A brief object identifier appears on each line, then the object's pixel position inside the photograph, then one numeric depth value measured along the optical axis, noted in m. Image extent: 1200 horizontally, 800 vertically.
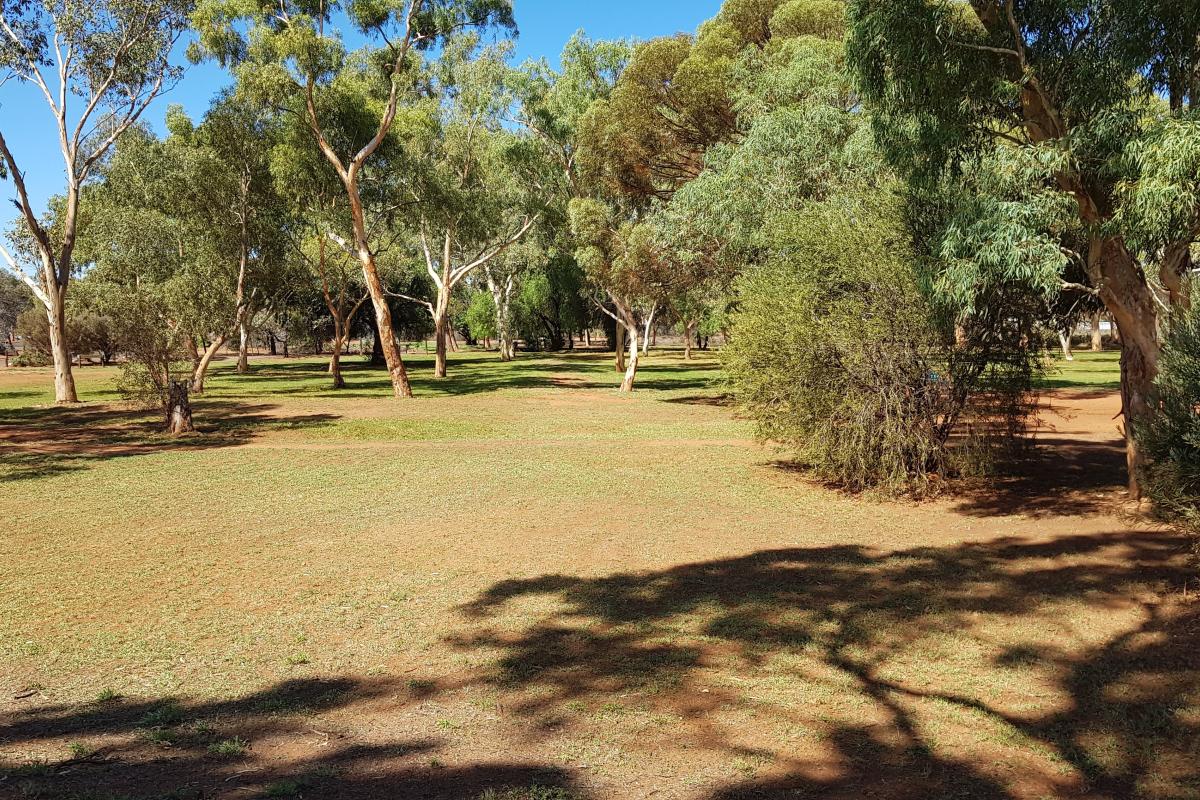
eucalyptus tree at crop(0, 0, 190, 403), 25.81
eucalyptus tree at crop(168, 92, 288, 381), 29.66
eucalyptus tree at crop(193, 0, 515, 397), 25.00
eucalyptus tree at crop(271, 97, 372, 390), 27.70
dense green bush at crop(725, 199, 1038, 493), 11.48
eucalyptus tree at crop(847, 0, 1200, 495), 8.30
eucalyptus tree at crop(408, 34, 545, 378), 31.28
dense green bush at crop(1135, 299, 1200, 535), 7.01
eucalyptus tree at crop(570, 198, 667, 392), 24.19
